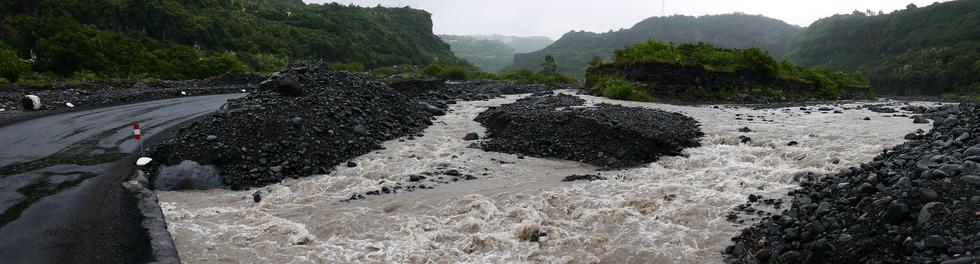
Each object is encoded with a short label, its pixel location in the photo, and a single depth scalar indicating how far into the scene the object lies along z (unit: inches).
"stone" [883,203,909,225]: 268.7
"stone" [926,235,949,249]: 233.2
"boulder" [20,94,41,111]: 965.2
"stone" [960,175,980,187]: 278.1
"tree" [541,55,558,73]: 3627.0
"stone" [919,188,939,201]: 273.7
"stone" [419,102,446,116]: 947.1
